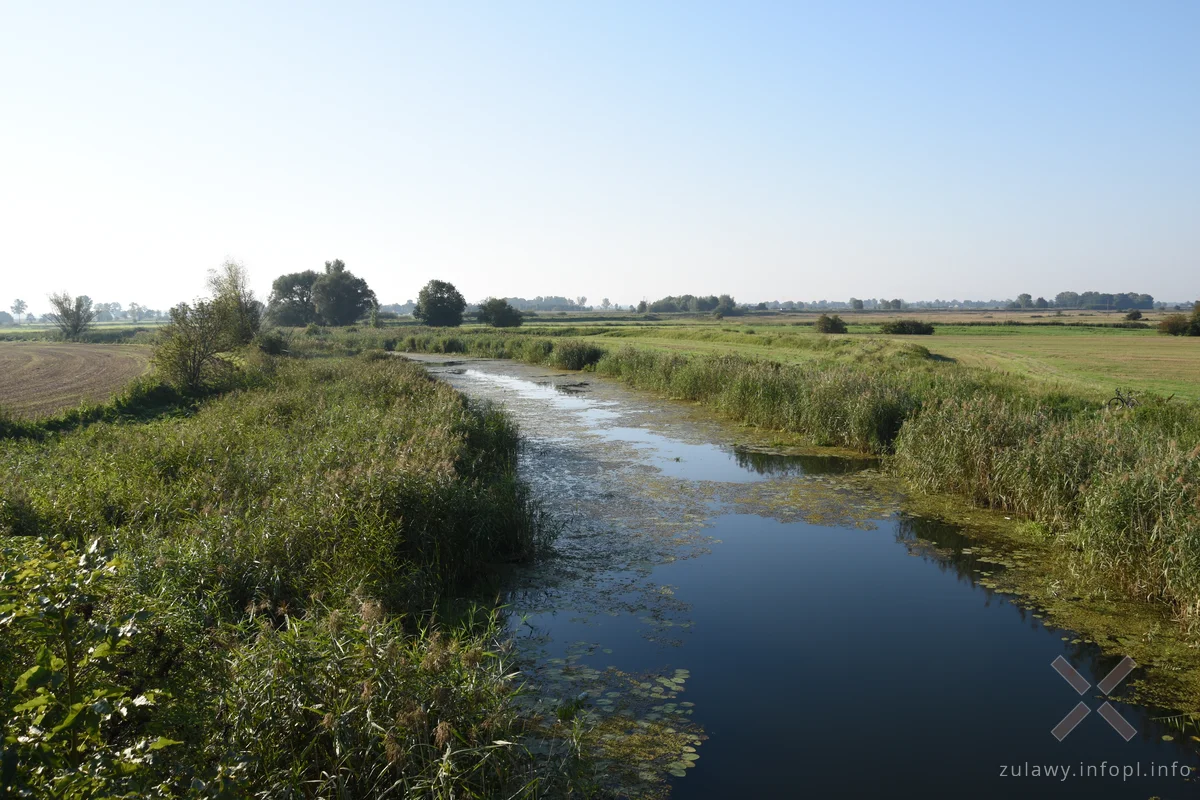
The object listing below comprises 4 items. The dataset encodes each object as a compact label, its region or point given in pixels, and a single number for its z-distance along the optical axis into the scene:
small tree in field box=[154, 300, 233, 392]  20.94
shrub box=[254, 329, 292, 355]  33.73
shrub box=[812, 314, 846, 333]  45.94
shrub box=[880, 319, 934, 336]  45.41
